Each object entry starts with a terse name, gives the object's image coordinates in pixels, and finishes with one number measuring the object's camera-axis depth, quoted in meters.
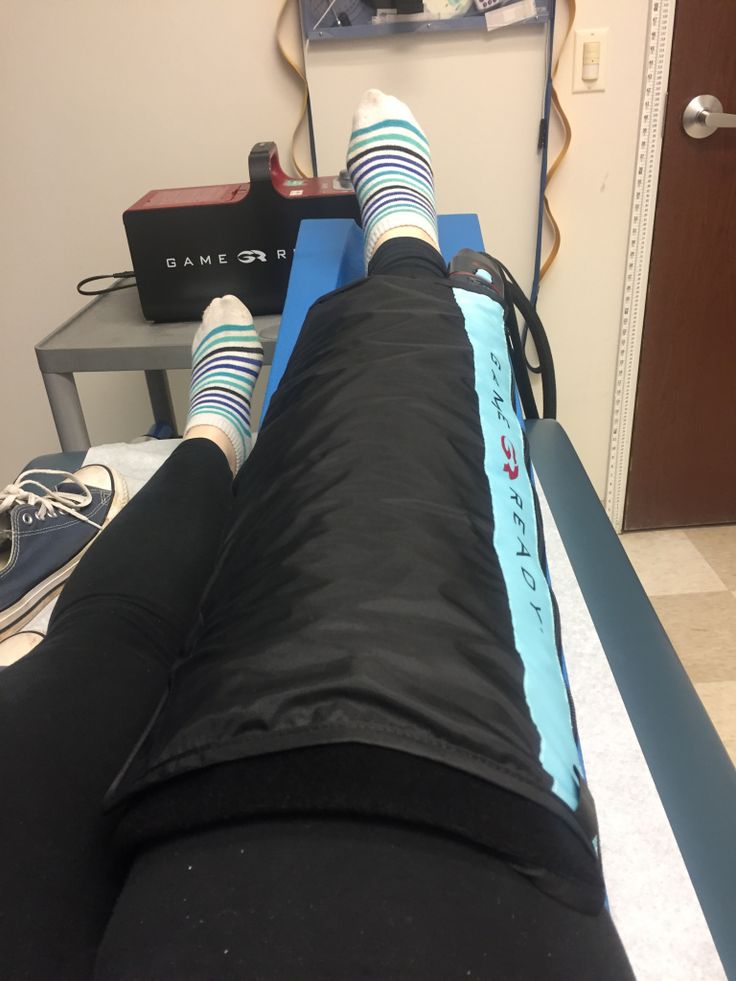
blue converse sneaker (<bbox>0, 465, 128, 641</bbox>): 0.83
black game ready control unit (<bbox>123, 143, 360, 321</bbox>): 1.07
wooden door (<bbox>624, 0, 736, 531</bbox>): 1.21
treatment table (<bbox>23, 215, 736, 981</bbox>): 0.49
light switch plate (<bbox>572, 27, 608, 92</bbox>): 1.19
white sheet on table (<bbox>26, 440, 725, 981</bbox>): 0.48
